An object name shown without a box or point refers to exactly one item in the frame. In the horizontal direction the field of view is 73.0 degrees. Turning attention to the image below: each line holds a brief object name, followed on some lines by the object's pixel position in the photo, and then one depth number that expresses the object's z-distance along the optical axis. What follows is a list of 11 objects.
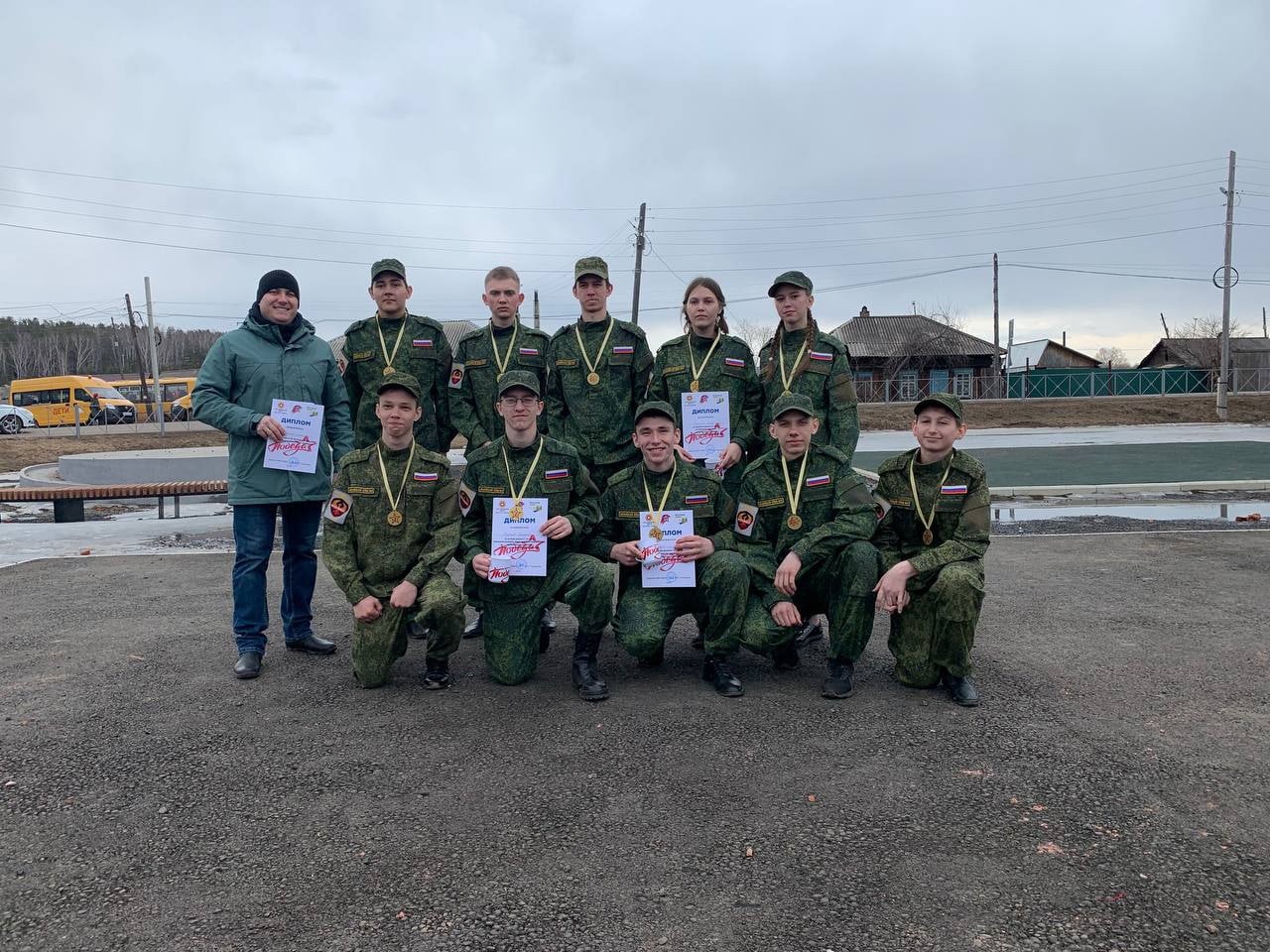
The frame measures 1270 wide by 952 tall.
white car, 34.19
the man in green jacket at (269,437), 4.84
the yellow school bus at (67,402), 42.53
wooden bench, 10.63
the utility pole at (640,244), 33.16
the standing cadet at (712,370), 5.16
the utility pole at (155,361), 33.20
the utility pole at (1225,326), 33.62
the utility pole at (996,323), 53.47
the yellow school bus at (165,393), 46.75
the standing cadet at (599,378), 5.26
